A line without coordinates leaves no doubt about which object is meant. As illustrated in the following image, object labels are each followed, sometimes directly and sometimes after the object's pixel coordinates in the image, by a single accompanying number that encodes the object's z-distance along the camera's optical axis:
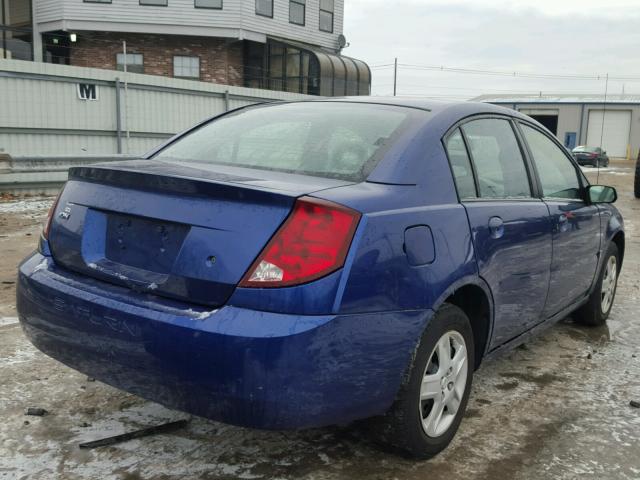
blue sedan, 2.14
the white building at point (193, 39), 23.52
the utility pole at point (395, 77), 65.61
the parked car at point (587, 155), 30.17
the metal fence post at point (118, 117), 13.76
